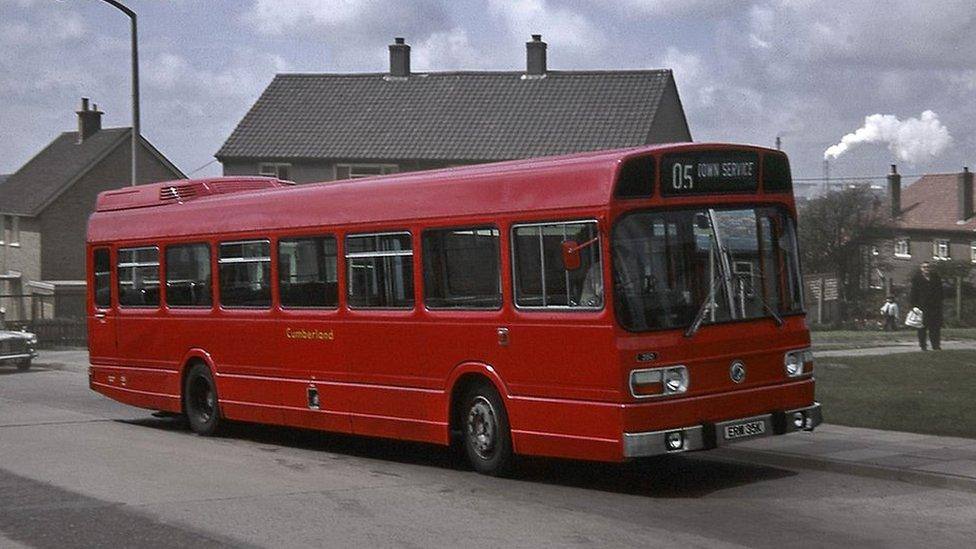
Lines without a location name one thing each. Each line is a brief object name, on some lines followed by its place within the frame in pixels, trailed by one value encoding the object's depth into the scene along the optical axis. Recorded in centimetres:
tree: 3067
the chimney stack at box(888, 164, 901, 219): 3765
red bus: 1184
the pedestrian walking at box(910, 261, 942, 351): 2341
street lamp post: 2905
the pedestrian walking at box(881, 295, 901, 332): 2764
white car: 3241
